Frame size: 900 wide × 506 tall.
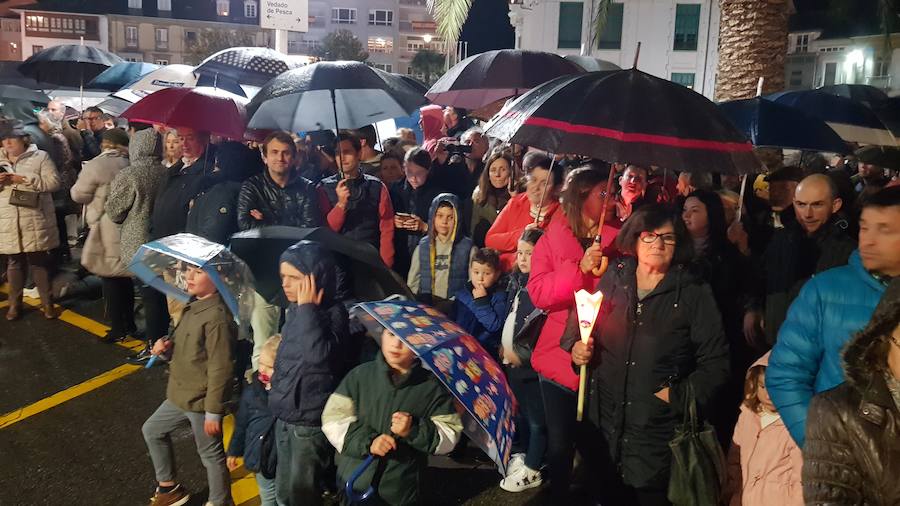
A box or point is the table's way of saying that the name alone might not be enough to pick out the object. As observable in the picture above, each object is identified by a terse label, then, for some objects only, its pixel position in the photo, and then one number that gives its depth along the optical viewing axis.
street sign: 9.32
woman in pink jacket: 3.66
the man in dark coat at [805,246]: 4.29
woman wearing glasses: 3.26
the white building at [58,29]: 60.84
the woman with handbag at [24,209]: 7.11
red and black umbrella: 3.07
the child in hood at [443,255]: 5.29
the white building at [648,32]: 34.50
